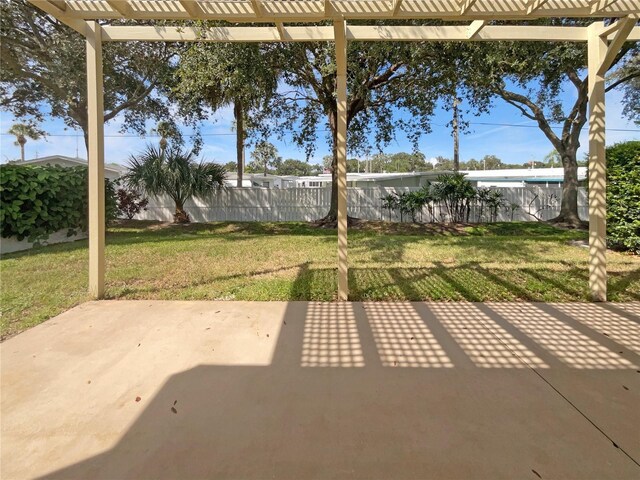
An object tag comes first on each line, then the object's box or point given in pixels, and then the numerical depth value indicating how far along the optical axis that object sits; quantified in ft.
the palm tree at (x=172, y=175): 40.24
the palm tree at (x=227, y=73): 20.42
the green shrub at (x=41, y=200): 23.07
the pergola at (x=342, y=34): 12.19
